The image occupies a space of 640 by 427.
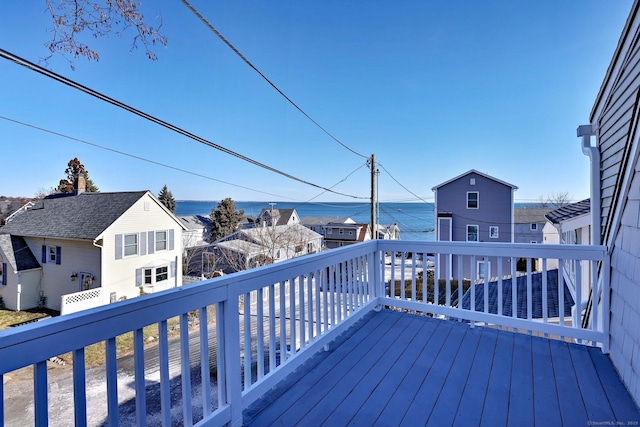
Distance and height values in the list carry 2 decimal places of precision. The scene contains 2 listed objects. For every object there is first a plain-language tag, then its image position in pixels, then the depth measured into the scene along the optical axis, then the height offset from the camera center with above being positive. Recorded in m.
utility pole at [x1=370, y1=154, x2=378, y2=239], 8.95 +0.76
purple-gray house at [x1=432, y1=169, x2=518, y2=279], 13.59 -0.06
